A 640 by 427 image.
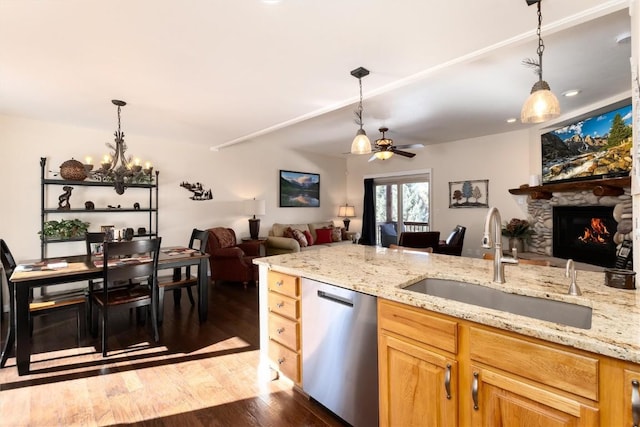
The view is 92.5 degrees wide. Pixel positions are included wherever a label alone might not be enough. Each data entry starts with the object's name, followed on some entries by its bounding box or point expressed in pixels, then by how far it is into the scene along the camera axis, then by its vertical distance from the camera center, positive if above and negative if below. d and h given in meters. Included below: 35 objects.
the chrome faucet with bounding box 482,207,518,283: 1.61 -0.22
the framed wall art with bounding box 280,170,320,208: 6.94 +0.57
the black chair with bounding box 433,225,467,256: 5.09 -0.51
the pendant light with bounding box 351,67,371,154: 2.64 +0.62
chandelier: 3.51 +0.55
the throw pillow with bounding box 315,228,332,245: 6.89 -0.50
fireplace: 3.99 -0.29
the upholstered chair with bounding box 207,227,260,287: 4.95 -0.79
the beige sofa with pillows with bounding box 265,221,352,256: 5.61 -0.51
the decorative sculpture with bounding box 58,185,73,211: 4.35 +0.20
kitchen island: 0.94 -0.47
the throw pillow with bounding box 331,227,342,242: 7.05 -0.47
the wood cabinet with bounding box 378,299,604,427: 1.00 -0.62
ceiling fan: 4.25 +0.97
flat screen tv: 3.58 +0.87
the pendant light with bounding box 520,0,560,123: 1.65 +0.59
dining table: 2.35 -0.54
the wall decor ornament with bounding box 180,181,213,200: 5.53 +0.43
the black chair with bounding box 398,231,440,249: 4.81 -0.41
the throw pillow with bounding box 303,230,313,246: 6.56 -0.50
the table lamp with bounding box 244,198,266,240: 5.96 +0.05
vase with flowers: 5.12 -0.31
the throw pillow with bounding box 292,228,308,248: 6.20 -0.49
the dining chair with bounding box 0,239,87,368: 2.54 -0.79
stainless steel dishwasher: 1.61 -0.79
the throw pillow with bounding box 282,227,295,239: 6.23 -0.39
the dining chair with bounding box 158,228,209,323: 3.28 -0.82
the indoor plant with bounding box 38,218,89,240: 4.14 -0.21
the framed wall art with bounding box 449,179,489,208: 5.83 +0.39
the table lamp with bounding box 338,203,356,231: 7.69 +0.02
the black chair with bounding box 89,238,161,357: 2.64 -0.58
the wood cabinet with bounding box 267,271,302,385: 2.05 -0.77
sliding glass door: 6.88 +0.20
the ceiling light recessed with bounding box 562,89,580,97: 3.47 +1.39
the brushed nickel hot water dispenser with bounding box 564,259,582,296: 1.37 -0.33
